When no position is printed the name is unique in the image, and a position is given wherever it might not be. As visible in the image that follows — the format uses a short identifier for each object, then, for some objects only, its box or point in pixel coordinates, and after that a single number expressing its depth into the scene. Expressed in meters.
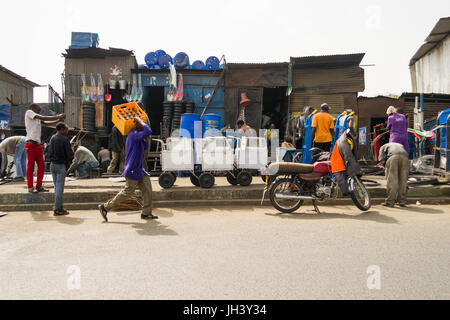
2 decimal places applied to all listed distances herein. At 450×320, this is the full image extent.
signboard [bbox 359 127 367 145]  14.98
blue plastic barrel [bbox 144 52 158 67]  16.34
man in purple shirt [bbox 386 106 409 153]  7.81
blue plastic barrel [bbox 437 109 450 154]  9.13
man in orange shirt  8.11
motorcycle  6.41
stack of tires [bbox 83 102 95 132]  15.59
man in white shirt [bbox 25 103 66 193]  7.11
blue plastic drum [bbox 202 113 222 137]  11.23
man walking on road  5.79
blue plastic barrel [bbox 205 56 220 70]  16.52
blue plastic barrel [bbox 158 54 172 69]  16.28
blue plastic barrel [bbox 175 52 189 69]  16.27
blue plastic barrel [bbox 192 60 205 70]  16.69
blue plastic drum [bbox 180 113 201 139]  10.52
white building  18.30
